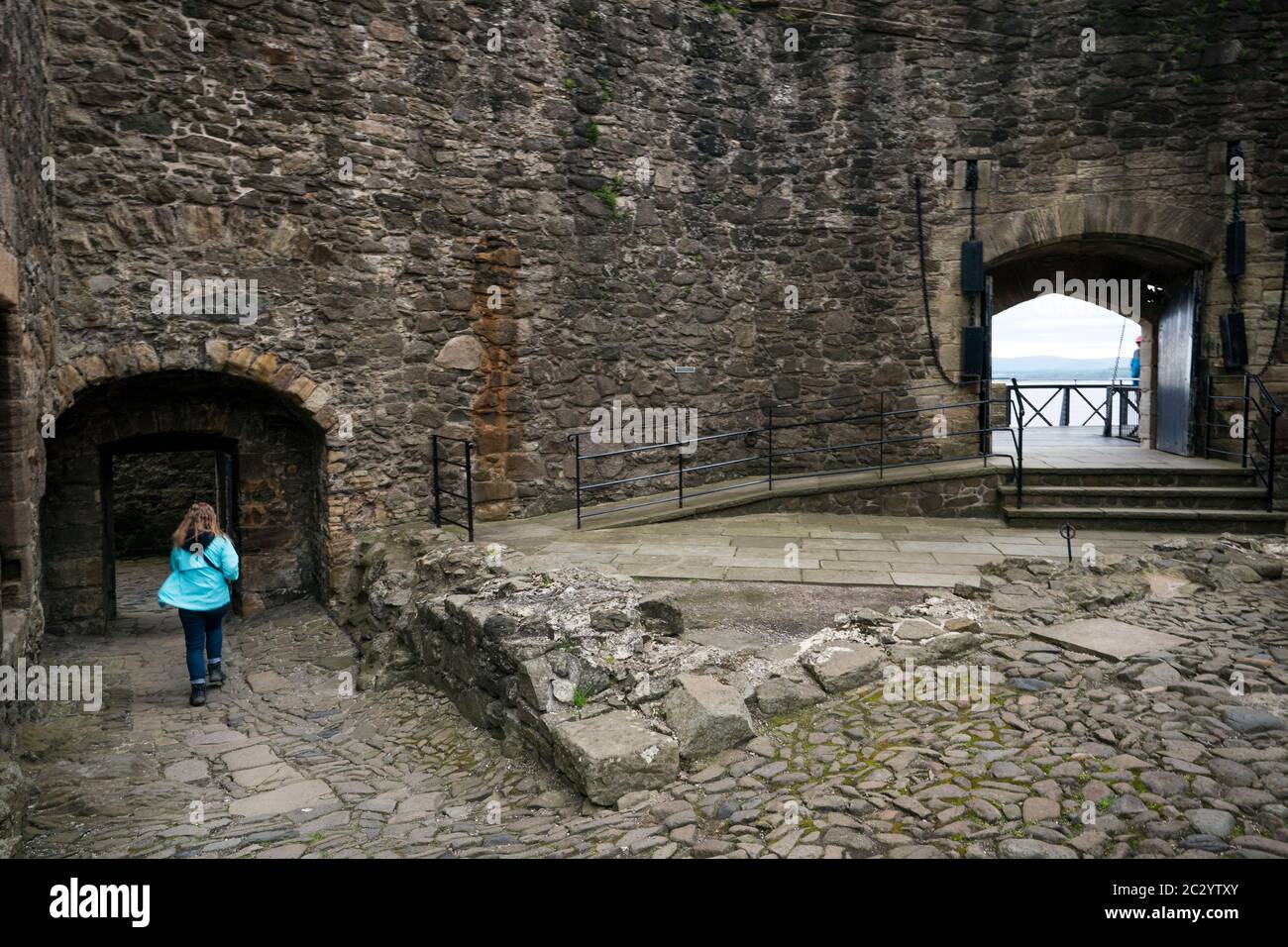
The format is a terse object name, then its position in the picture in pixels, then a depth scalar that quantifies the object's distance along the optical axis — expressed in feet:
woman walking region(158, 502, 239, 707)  21.50
